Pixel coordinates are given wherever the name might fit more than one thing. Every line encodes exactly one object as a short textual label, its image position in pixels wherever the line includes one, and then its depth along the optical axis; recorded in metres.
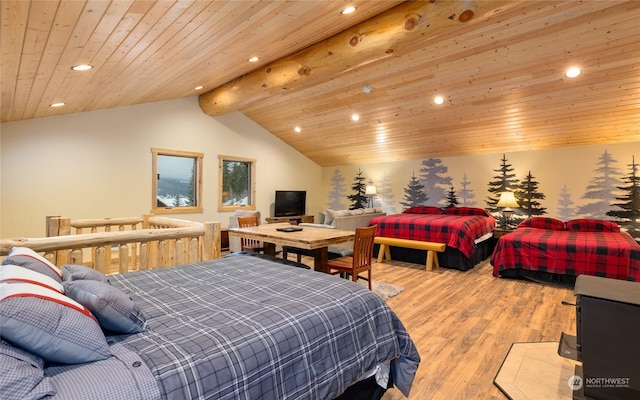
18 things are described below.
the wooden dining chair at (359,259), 3.45
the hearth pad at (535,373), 2.09
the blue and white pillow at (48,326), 0.98
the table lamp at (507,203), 5.99
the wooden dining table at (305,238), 3.25
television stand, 7.77
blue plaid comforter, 1.15
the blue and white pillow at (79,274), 1.56
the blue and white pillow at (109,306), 1.26
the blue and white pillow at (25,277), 1.21
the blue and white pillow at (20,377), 0.85
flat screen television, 8.09
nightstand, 6.27
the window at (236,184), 7.22
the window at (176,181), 6.16
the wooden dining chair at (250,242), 4.70
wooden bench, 5.15
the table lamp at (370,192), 8.12
